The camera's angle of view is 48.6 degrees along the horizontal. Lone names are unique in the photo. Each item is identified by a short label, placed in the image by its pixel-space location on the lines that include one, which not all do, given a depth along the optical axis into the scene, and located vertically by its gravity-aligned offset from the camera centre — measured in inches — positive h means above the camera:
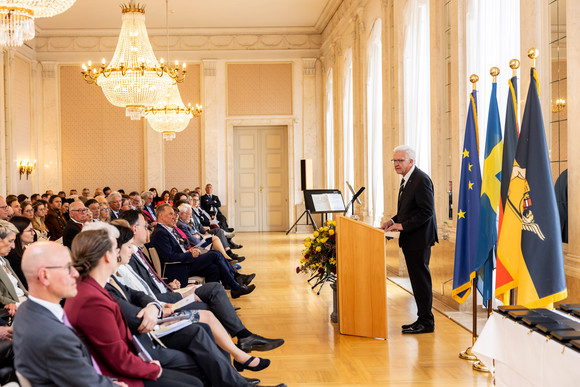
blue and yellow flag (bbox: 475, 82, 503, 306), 188.4 -3.3
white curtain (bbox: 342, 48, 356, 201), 568.7 +54.0
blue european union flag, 198.4 -7.6
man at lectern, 231.8 -16.1
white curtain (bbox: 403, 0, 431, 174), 342.6 +57.8
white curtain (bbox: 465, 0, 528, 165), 241.0 +55.8
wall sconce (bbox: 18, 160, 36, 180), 636.1 +22.6
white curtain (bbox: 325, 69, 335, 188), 680.4 +55.5
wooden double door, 730.2 +9.8
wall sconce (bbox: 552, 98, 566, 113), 190.1 +22.9
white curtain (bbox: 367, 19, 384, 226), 450.3 +44.0
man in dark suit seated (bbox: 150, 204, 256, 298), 261.4 -29.8
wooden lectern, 222.7 -33.3
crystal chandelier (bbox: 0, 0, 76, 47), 240.1 +65.8
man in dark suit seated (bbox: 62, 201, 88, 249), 272.0 -10.2
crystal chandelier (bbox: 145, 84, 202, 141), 520.1 +61.1
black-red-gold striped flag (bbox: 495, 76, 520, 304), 170.7 +3.5
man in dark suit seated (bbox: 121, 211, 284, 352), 187.5 -32.7
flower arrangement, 257.0 -26.2
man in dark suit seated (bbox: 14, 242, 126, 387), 93.4 -20.5
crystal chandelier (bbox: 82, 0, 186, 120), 373.1 +70.0
